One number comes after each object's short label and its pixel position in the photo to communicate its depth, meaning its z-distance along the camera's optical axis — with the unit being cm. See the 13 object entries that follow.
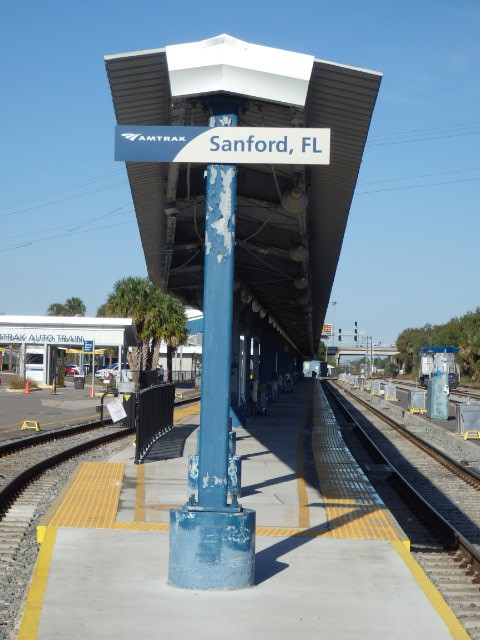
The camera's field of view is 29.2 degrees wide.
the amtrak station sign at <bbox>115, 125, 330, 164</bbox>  789
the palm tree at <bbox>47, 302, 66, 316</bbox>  14938
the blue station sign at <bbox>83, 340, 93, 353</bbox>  4441
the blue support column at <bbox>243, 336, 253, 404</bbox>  3012
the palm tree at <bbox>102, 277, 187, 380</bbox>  6119
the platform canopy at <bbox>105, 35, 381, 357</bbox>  864
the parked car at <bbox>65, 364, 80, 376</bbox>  8777
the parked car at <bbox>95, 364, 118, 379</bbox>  6021
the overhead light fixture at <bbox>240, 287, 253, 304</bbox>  2191
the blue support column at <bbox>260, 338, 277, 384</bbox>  3897
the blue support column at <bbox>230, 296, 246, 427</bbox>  2273
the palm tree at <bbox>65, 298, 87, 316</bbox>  14711
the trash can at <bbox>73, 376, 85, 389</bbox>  5338
